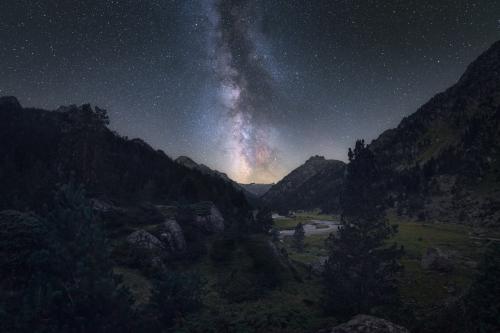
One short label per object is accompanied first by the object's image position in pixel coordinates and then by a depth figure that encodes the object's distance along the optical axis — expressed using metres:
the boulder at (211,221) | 38.44
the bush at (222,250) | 30.81
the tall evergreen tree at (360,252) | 19.73
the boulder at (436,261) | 32.28
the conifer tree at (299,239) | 54.16
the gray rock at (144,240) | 27.09
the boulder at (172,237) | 29.88
